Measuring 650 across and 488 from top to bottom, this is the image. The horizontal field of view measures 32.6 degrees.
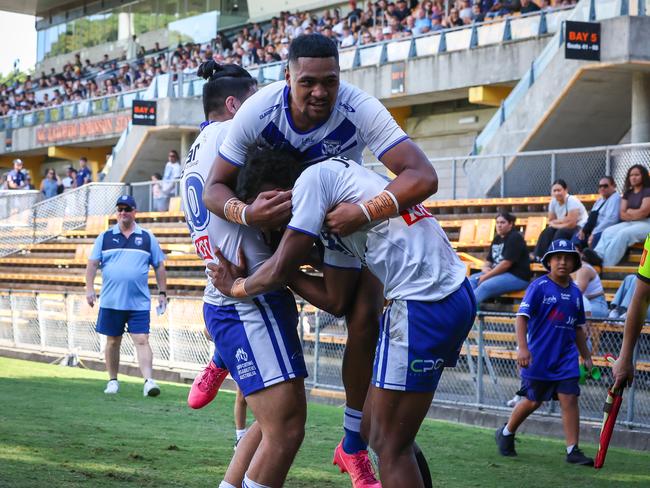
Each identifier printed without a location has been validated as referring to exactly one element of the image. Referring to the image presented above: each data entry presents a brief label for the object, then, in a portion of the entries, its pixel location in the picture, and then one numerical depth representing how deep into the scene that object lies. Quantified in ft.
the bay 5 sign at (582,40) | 61.05
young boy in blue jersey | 32.32
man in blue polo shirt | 46.06
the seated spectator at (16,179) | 114.73
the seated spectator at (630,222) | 48.01
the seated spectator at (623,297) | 42.01
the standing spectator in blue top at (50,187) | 110.92
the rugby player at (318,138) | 17.15
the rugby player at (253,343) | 18.02
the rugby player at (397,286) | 16.94
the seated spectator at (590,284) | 44.37
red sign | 125.08
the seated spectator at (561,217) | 49.78
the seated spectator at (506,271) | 48.91
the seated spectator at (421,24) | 86.38
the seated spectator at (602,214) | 49.21
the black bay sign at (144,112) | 106.52
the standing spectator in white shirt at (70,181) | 116.89
